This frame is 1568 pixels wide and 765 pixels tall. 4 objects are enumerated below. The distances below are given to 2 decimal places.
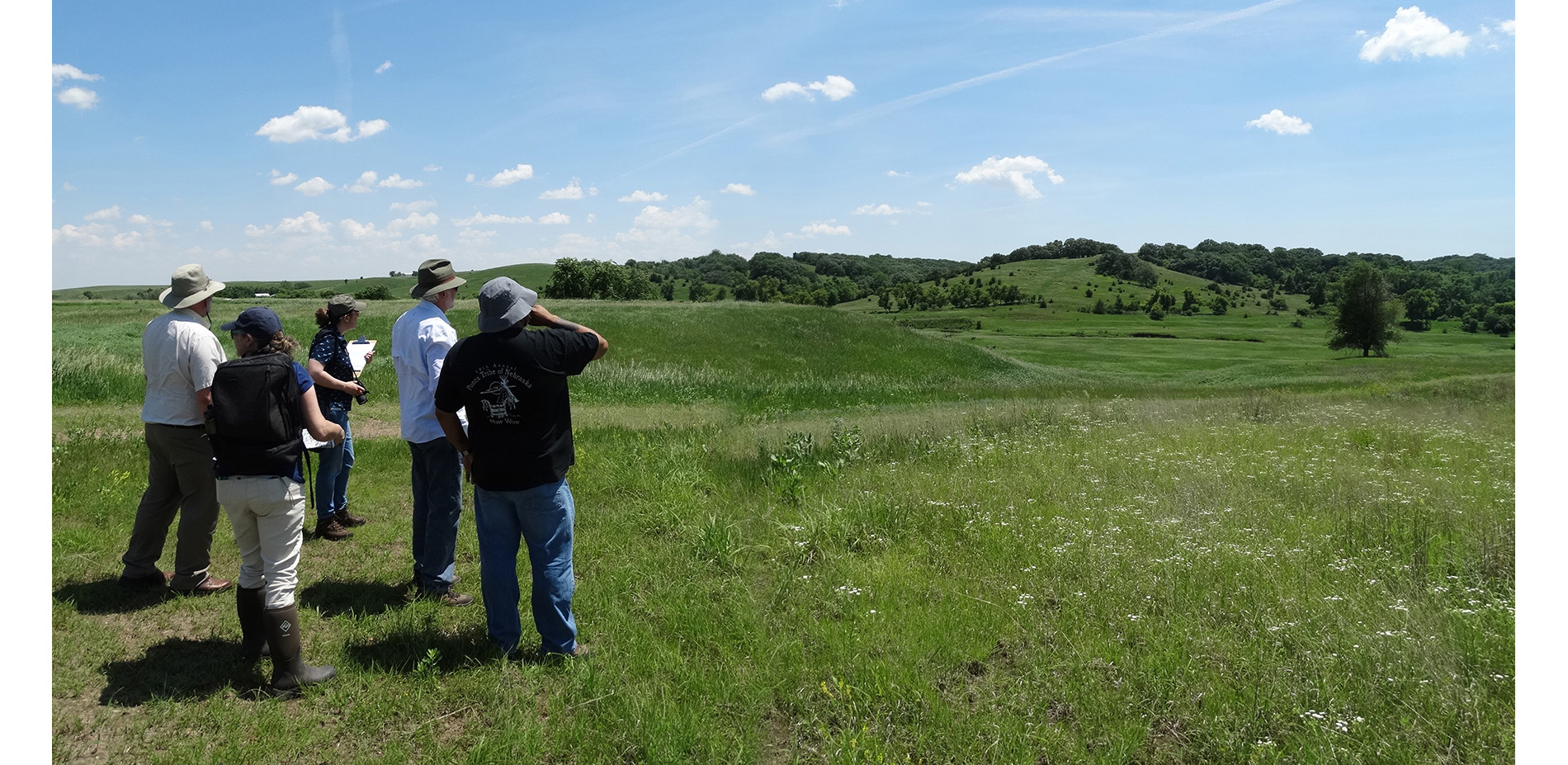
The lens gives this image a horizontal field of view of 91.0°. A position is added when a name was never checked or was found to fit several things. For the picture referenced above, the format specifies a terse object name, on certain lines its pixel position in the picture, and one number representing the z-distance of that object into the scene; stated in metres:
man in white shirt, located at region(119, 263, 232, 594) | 5.45
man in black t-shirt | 4.64
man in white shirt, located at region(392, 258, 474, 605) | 5.91
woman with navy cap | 4.49
